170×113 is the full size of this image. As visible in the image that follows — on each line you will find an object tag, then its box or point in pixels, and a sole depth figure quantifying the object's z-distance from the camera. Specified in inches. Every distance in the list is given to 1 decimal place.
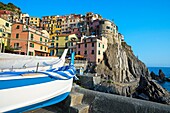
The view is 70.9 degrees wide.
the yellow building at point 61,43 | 1818.4
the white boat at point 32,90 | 89.7
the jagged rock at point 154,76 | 2386.6
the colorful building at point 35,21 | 2706.2
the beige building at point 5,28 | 1114.8
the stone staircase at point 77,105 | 132.6
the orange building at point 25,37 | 1151.6
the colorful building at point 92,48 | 1535.4
